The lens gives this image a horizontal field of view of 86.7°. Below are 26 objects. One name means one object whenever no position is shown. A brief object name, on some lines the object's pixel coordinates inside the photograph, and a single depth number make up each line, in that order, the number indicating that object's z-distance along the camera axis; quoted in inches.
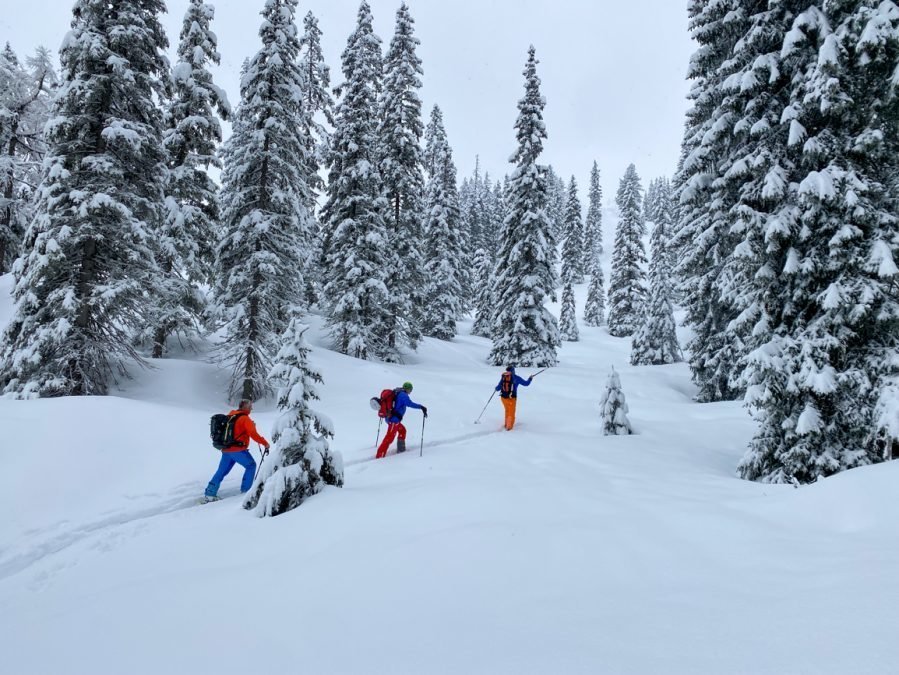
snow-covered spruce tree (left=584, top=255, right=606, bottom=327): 2598.4
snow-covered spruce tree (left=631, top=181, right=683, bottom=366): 1455.5
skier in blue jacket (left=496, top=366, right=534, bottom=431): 557.6
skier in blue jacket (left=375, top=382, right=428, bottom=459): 435.2
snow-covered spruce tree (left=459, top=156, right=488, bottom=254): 2495.1
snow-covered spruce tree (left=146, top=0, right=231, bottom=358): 686.5
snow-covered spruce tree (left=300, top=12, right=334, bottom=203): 1097.4
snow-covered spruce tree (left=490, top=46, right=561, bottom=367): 1123.3
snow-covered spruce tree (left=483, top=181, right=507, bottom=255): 2750.7
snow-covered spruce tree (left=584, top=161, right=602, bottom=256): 3009.4
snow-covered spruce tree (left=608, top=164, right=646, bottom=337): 2069.4
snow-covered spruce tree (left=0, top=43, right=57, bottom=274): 974.4
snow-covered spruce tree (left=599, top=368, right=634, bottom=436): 510.0
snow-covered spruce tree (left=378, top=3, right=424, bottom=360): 1103.6
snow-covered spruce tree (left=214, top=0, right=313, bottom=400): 649.0
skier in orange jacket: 327.7
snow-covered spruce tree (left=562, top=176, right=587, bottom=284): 2453.2
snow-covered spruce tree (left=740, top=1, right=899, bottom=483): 328.5
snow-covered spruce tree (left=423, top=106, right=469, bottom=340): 1622.8
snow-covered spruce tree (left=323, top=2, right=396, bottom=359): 944.9
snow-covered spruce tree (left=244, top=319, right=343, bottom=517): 264.8
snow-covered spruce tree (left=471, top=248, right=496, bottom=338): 1958.7
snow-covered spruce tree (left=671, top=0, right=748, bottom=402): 451.2
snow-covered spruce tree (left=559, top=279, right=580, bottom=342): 2149.4
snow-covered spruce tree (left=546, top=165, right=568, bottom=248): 3301.2
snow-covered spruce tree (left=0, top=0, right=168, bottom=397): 512.4
